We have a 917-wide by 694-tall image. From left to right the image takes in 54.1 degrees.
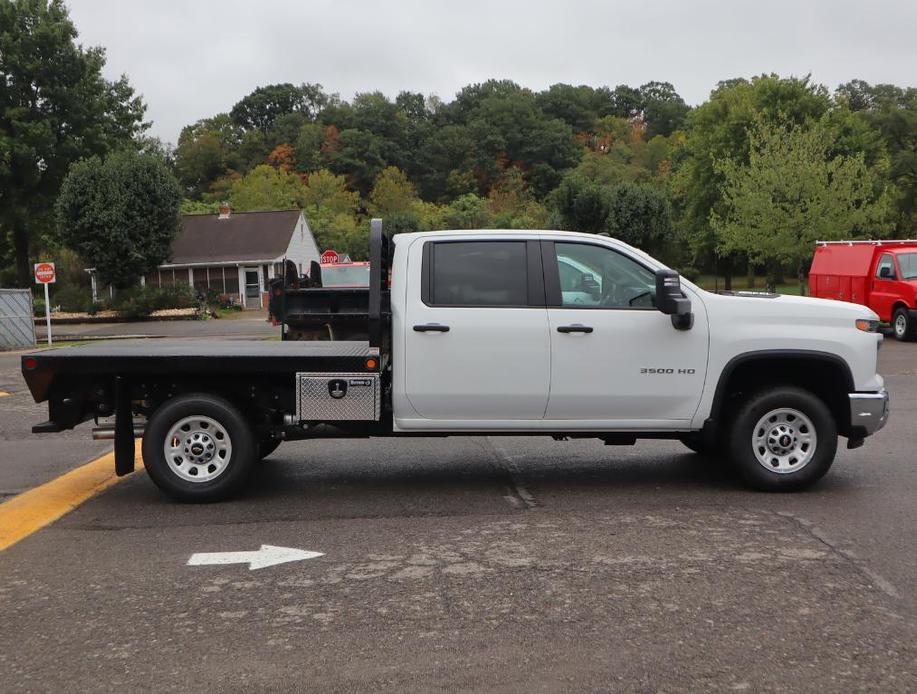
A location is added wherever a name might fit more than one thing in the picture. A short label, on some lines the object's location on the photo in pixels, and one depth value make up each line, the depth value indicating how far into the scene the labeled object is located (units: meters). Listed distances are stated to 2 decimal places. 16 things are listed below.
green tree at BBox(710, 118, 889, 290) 35.62
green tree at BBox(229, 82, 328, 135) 127.56
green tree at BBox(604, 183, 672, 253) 46.94
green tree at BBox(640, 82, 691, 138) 112.25
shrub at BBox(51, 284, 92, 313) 40.28
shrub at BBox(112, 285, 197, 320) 38.97
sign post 26.62
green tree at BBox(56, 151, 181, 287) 38.44
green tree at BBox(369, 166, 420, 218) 77.00
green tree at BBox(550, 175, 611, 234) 47.38
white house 50.62
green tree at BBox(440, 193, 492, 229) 75.38
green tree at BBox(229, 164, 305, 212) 71.25
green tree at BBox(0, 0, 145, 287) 45.22
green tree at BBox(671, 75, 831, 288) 50.91
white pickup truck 6.50
